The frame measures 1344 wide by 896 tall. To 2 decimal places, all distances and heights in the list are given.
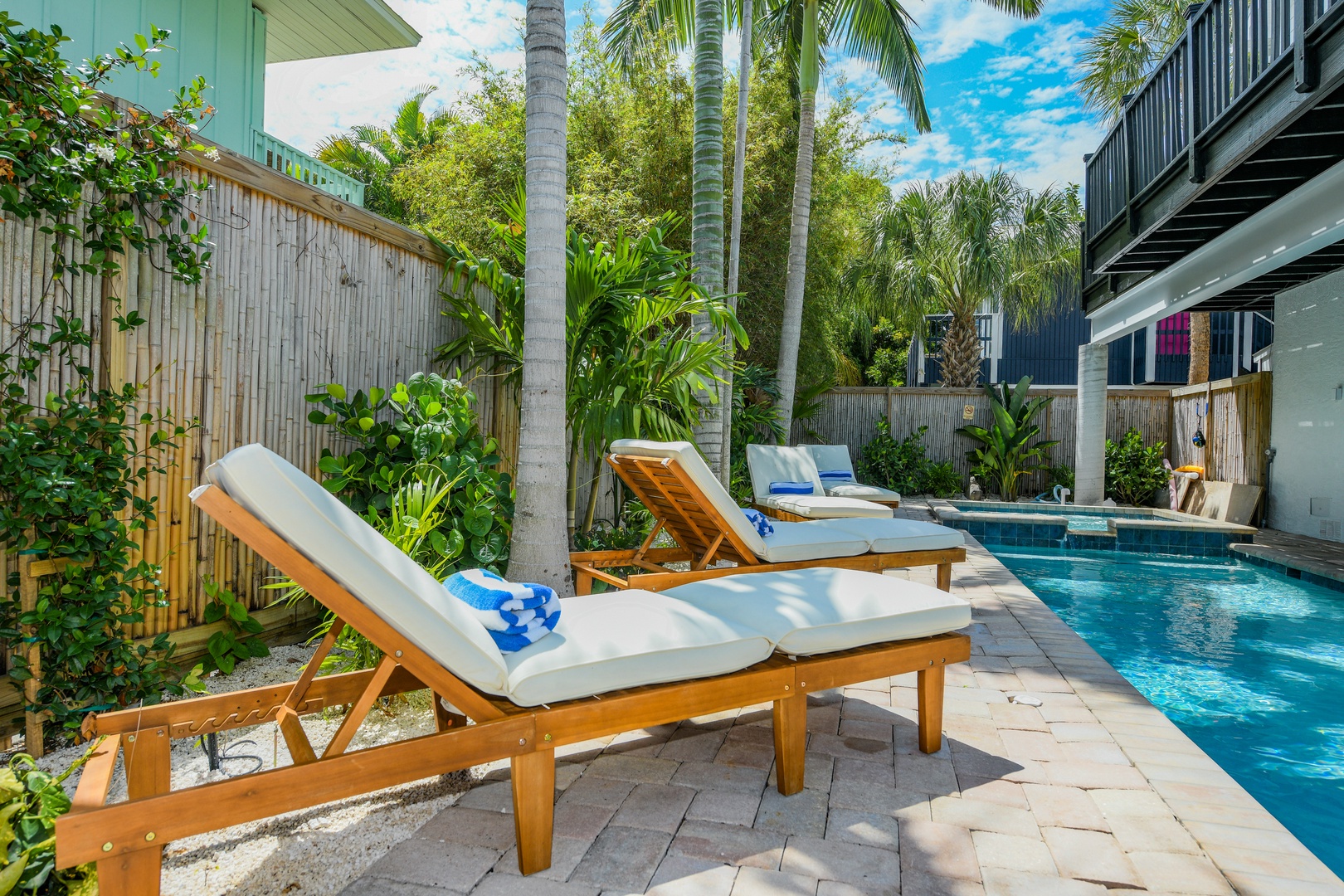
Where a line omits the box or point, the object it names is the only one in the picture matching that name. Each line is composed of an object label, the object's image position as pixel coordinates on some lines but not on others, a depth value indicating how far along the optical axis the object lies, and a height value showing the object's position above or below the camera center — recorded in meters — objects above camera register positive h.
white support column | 10.58 +0.32
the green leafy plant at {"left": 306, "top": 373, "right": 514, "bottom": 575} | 3.26 -0.16
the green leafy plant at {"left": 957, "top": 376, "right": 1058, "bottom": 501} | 11.64 +0.10
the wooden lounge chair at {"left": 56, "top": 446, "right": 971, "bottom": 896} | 1.41 -0.64
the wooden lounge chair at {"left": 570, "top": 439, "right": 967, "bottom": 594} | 3.16 -0.50
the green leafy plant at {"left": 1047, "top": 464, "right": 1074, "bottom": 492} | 11.74 -0.43
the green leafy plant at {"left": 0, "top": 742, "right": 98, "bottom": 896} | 1.41 -0.82
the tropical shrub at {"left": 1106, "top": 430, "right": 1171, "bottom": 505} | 11.09 -0.30
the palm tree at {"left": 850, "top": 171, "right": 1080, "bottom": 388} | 12.12 +3.25
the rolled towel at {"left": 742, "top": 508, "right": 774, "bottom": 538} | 3.83 -0.43
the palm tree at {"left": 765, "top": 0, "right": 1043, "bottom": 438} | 7.55 +4.33
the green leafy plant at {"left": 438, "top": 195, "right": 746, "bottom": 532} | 4.06 +0.60
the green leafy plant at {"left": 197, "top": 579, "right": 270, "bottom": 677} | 2.97 -0.86
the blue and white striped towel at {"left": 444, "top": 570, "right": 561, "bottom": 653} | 1.92 -0.47
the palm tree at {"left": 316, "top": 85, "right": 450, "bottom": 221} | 14.78 +6.11
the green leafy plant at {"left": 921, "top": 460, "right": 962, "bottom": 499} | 11.93 -0.59
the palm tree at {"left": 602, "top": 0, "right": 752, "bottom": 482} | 5.63 +2.07
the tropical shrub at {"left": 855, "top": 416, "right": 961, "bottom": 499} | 11.97 -0.39
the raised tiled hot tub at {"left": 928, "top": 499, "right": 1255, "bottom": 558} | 7.79 -0.89
